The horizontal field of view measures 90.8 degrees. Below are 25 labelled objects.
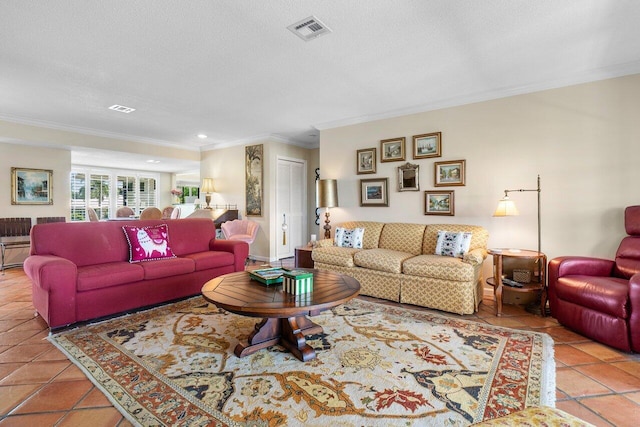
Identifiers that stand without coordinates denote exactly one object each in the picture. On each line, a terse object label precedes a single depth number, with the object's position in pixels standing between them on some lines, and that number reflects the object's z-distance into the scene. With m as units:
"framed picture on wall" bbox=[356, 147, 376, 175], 4.89
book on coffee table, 2.53
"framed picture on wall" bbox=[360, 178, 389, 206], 4.79
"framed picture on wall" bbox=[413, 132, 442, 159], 4.26
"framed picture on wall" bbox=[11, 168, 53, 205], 5.58
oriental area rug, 1.67
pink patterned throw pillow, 3.54
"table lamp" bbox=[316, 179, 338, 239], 5.01
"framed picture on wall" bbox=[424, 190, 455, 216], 4.18
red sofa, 2.73
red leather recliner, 2.34
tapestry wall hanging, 6.34
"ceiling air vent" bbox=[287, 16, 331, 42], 2.37
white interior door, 6.48
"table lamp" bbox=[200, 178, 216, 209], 7.05
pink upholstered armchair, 5.88
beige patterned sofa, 3.21
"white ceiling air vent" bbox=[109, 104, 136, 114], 4.41
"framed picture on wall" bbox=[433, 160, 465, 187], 4.10
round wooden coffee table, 2.05
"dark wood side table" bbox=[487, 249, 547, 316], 3.17
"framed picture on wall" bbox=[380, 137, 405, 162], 4.61
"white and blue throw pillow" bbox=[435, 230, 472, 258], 3.58
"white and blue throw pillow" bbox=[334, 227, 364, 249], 4.43
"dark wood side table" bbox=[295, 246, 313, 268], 4.60
